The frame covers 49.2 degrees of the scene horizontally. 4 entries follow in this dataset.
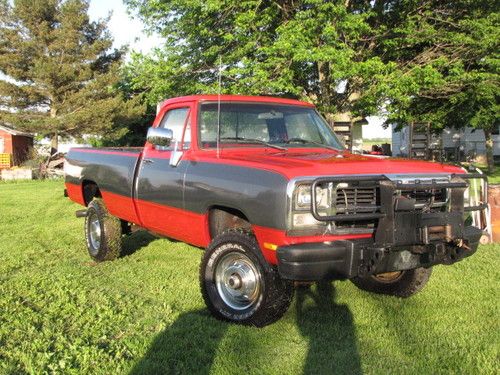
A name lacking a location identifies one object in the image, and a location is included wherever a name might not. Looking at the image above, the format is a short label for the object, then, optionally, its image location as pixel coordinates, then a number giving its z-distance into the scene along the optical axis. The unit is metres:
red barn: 35.28
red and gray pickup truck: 4.04
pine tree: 35.44
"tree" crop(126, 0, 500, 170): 16.09
